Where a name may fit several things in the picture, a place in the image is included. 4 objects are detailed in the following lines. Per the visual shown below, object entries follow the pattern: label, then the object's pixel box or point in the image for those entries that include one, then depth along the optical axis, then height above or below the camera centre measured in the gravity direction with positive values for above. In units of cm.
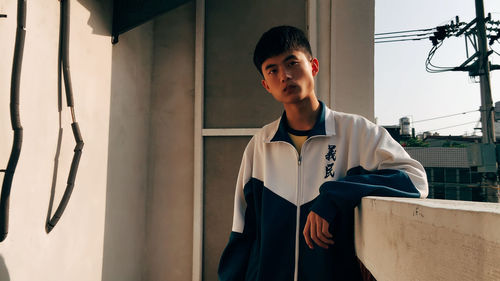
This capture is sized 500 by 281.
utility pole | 1023 +252
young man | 116 -6
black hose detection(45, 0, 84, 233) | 176 +47
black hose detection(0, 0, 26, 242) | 135 +14
